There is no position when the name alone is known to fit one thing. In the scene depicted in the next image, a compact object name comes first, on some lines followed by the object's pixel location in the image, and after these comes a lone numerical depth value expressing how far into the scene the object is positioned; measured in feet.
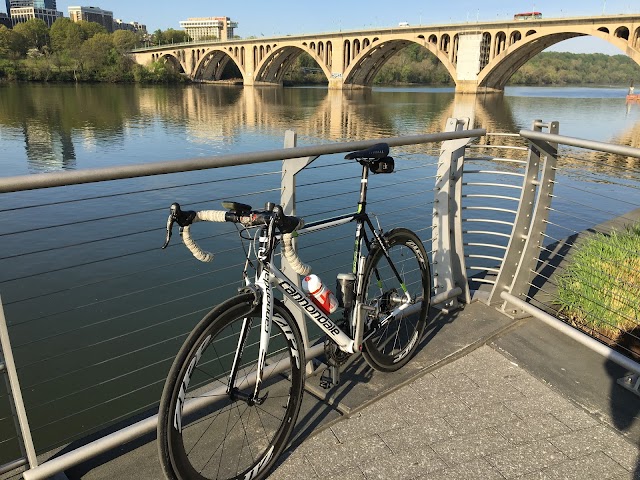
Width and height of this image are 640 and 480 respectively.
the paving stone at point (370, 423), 8.21
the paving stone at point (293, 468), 7.38
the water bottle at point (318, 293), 7.84
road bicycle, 6.34
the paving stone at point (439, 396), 8.84
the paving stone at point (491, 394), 9.14
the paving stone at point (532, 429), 8.26
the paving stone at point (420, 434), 7.98
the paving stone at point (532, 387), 9.35
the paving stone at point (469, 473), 7.38
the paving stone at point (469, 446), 7.77
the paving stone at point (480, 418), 8.44
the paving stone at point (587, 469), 7.50
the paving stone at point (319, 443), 7.87
